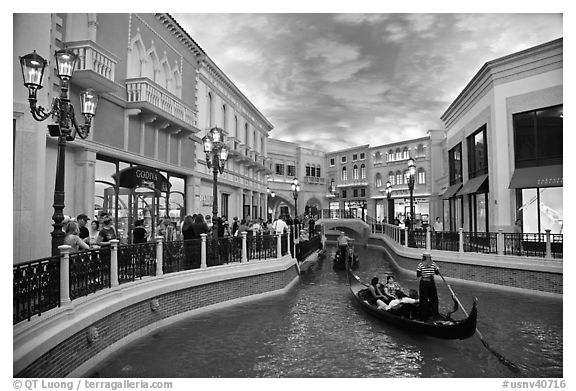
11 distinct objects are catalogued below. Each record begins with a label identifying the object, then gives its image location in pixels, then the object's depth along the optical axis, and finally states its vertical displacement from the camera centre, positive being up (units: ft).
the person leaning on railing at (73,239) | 16.96 -1.05
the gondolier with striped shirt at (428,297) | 20.77 -4.53
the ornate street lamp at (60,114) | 14.70 +4.18
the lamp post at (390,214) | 97.25 +0.08
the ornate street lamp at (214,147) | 28.09 +5.14
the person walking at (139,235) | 22.63 -1.18
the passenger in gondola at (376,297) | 23.57 -5.33
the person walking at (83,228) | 19.93 -0.67
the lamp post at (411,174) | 43.06 +4.54
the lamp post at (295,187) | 60.42 +4.42
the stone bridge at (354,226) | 85.80 -2.68
